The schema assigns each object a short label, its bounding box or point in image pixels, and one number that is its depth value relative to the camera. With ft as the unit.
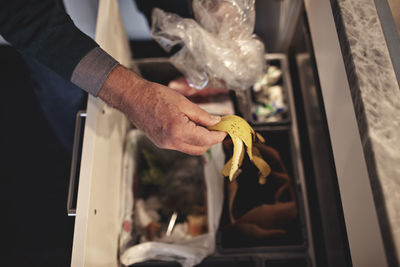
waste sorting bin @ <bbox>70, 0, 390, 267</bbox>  2.26
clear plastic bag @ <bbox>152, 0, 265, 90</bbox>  2.83
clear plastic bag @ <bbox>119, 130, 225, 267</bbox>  2.79
